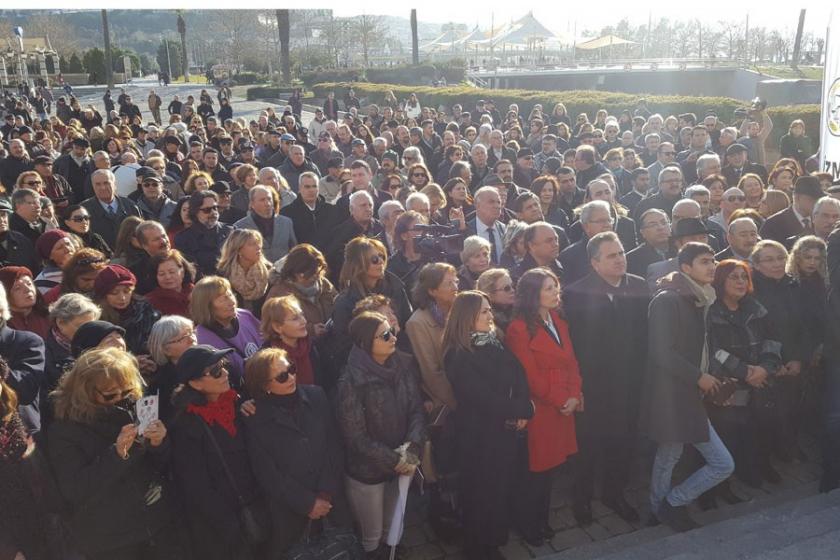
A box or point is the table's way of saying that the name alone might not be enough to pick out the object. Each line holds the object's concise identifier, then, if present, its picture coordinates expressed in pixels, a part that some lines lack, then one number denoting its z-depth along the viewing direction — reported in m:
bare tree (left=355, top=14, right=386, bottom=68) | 68.79
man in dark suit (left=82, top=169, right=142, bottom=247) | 6.71
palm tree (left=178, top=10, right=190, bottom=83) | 62.74
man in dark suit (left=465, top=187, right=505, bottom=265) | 5.98
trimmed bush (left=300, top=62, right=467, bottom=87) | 40.59
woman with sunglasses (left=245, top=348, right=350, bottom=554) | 3.34
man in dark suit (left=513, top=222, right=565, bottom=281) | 4.84
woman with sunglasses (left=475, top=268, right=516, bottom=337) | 4.17
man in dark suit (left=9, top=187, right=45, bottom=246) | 5.88
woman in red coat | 3.95
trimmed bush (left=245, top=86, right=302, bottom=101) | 40.25
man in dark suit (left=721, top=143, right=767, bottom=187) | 8.71
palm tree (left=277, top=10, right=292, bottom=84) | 42.81
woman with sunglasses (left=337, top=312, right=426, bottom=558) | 3.57
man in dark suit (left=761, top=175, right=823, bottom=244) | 6.13
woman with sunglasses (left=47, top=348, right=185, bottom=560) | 2.92
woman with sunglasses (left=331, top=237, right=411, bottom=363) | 4.35
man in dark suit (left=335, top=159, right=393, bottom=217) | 7.62
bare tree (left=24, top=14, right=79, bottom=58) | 82.56
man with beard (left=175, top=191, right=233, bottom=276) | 5.67
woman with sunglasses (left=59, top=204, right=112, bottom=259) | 5.74
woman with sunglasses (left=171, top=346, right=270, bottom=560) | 3.18
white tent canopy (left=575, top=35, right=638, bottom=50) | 61.73
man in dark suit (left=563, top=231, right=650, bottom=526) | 4.23
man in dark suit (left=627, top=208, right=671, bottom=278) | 5.27
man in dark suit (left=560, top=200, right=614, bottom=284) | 5.20
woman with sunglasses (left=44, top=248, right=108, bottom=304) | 4.33
